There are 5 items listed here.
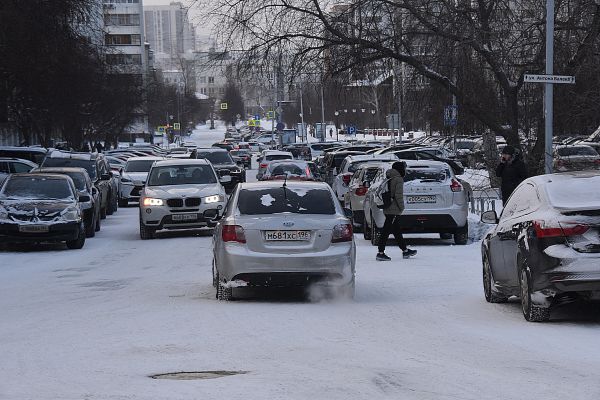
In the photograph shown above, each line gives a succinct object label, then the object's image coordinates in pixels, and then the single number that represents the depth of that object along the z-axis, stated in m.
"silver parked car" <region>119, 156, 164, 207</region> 42.81
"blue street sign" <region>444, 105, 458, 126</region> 38.09
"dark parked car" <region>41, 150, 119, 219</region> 34.94
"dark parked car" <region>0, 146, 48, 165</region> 41.72
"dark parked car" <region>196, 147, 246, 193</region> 48.97
